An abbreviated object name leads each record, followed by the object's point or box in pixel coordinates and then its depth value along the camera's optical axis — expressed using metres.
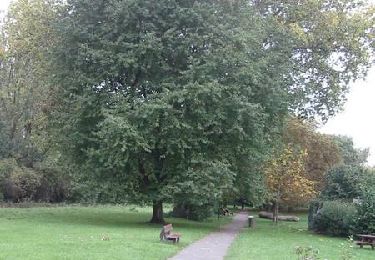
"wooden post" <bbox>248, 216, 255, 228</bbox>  36.61
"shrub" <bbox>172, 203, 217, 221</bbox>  33.29
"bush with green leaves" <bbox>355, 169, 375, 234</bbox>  27.70
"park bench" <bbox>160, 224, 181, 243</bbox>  19.66
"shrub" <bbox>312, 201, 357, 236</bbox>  29.64
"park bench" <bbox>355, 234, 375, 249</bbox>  24.60
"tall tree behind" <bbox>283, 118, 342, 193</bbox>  53.65
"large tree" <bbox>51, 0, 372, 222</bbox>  26.98
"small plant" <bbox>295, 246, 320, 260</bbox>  9.39
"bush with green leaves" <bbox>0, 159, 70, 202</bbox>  47.41
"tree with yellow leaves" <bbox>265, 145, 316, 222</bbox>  42.34
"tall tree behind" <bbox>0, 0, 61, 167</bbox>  36.88
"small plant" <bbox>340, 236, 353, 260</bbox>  9.58
